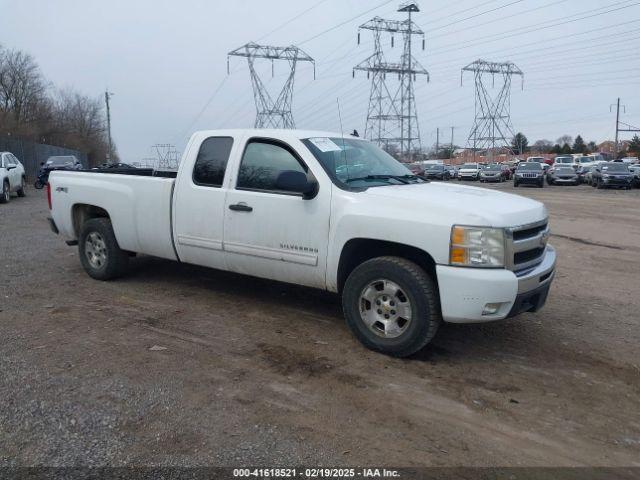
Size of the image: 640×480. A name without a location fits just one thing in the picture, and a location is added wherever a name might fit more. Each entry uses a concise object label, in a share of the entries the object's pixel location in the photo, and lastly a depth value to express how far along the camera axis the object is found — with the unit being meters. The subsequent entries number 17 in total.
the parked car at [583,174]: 38.91
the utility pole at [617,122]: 76.38
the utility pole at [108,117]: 72.50
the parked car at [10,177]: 18.30
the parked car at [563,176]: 37.22
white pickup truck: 4.24
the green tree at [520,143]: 105.38
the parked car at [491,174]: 42.75
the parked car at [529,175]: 35.36
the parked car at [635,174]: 33.42
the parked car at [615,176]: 32.72
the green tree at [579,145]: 99.13
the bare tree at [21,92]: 53.97
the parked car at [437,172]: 45.39
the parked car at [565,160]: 46.75
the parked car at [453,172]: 53.21
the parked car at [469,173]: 47.22
